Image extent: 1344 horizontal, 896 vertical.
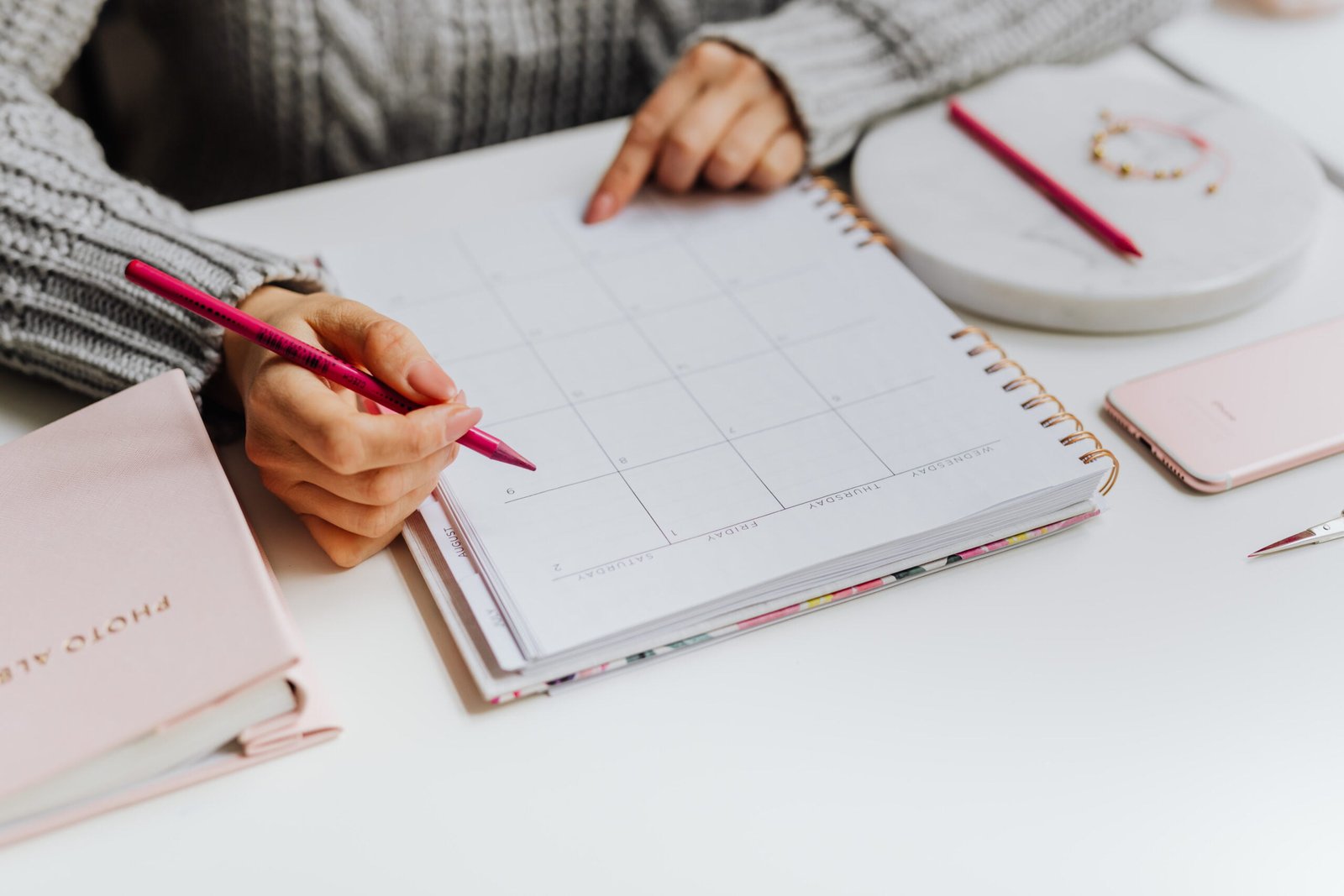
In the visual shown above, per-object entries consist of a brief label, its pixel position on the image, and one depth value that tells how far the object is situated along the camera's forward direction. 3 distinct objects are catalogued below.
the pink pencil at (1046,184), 0.62
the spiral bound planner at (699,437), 0.45
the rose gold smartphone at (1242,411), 0.52
